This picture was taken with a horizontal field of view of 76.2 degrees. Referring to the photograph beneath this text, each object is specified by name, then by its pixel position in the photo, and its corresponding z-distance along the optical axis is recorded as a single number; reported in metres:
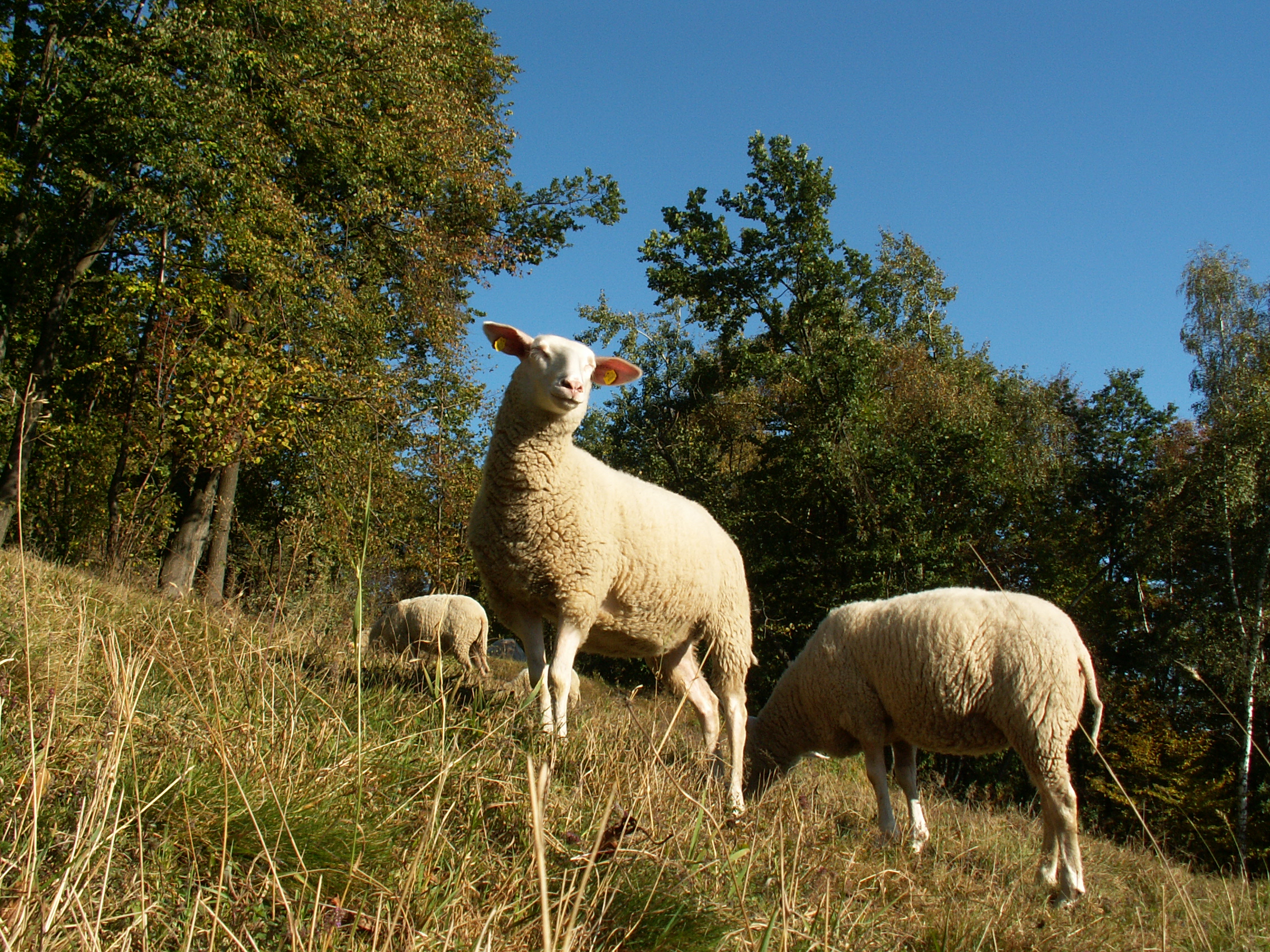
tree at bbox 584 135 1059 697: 18.22
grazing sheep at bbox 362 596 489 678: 11.52
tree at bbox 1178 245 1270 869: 19.56
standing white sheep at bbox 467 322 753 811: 4.38
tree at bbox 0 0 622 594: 10.79
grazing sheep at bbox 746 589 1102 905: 4.91
